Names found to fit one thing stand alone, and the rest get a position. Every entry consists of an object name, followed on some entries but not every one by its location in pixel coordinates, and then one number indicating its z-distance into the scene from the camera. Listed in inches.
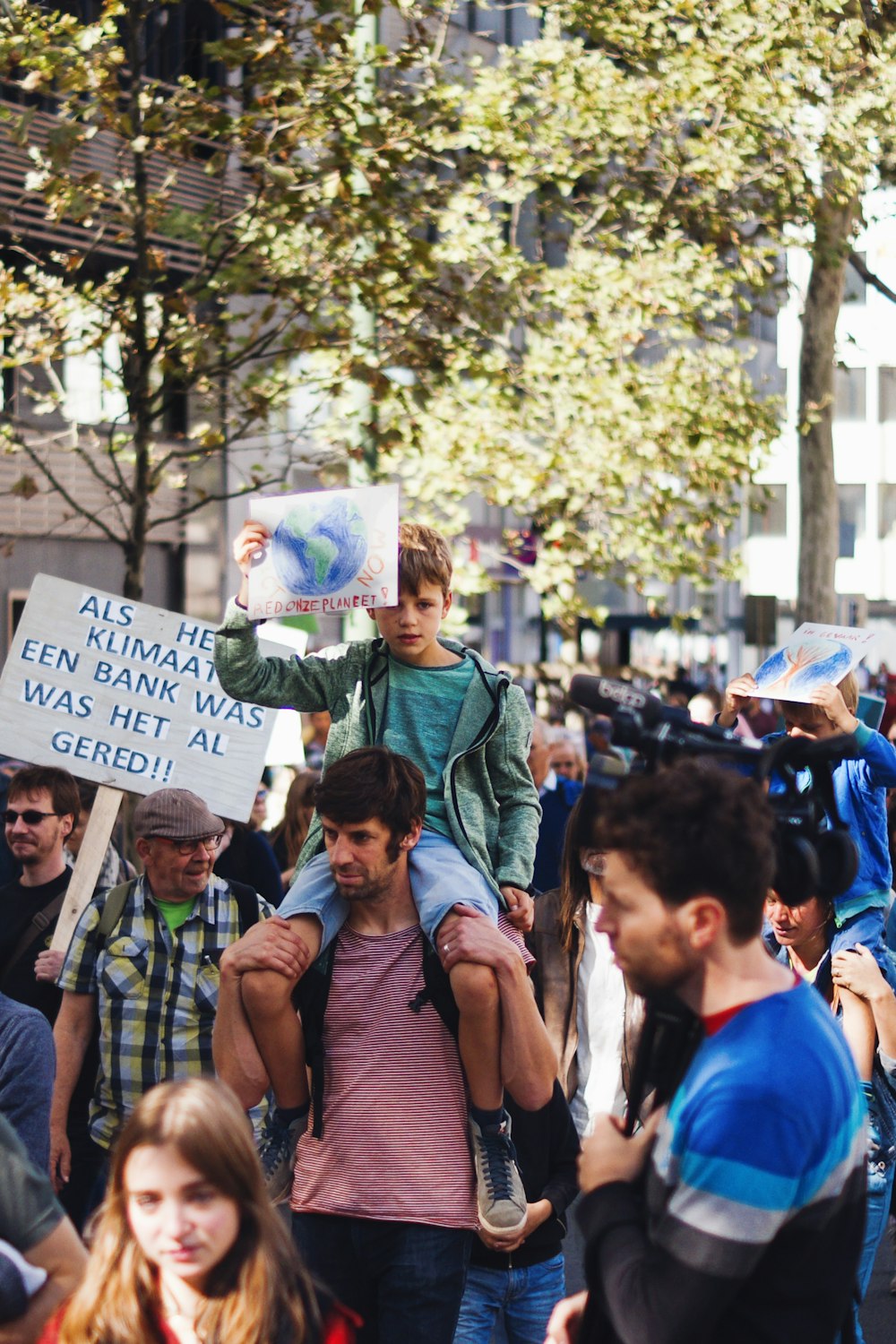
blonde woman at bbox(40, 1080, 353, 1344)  122.7
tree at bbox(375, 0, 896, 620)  618.5
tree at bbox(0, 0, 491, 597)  343.0
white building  2459.4
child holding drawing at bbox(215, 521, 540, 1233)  174.6
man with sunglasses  258.8
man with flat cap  230.8
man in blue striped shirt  101.1
